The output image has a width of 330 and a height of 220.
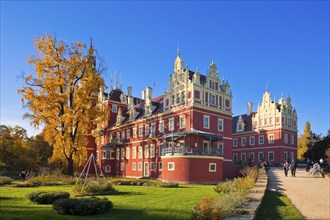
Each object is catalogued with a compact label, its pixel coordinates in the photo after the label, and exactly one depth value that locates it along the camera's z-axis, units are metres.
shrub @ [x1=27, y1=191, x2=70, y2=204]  15.20
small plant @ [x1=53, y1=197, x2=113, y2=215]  12.22
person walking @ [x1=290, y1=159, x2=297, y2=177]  32.67
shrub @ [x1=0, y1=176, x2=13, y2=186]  27.06
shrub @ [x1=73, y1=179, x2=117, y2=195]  18.48
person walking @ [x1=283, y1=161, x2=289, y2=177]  32.75
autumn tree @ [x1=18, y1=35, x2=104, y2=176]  33.03
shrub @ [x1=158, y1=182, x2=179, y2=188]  25.66
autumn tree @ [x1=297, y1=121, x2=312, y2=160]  72.31
